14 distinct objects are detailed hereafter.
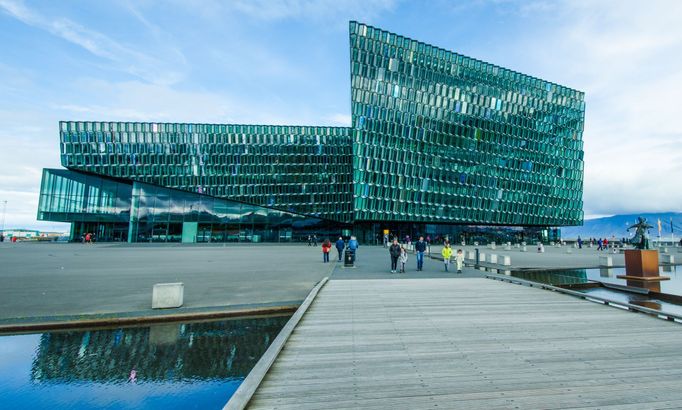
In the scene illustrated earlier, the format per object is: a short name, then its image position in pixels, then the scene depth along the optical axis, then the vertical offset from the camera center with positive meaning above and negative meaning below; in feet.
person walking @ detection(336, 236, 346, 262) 81.66 -2.02
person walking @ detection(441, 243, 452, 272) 58.47 -2.28
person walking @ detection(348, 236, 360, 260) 68.54 -1.64
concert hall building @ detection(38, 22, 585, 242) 204.85 +44.75
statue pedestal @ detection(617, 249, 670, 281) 57.52 -3.50
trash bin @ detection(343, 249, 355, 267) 66.33 -4.08
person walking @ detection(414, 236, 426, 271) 61.58 -2.74
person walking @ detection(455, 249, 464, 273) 55.62 -3.25
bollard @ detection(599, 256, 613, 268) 79.13 -4.01
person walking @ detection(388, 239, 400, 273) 57.72 -2.48
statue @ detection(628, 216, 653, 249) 61.57 +1.39
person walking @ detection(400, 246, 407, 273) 57.45 -3.11
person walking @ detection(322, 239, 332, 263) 79.07 -2.72
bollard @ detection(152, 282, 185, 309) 32.22 -6.01
